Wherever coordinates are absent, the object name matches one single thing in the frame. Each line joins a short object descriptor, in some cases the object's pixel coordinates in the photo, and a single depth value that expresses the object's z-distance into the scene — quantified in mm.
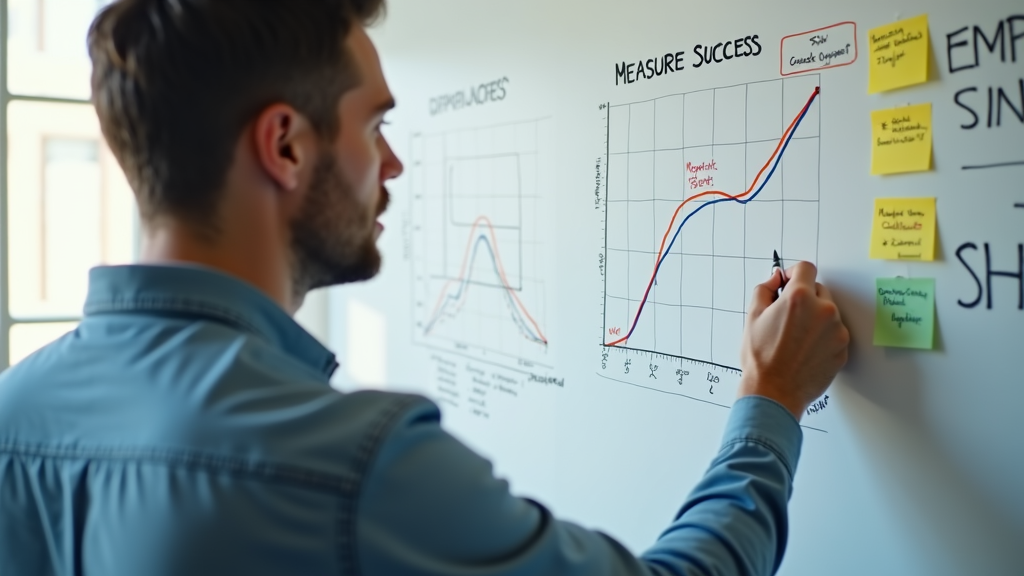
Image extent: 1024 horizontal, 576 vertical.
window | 2254
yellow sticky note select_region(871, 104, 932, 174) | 876
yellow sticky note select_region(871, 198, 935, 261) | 877
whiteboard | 847
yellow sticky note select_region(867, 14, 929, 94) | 874
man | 622
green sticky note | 882
